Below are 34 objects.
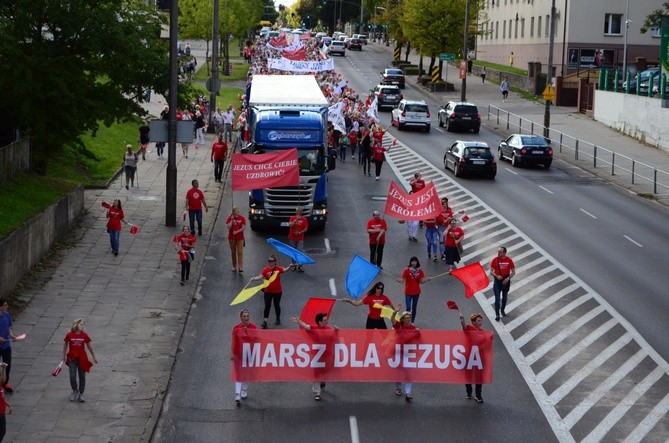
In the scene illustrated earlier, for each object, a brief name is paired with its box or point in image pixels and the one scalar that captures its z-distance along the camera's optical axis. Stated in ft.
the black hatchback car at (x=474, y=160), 146.51
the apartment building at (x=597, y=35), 272.92
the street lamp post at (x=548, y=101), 189.11
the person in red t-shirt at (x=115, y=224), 93.61
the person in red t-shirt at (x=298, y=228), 92.38
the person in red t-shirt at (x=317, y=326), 58.95
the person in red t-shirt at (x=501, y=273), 75.77
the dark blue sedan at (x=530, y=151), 160.15
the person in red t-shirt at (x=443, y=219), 96.27
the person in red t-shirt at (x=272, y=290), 71.97
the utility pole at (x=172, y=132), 108.17
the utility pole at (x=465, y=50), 243.40
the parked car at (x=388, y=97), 241.55
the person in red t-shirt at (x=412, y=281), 72.49
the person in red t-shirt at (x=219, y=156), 134.72
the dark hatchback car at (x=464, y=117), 202.49
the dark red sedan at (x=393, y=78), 290.56
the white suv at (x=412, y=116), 203.41
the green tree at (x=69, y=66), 106.42
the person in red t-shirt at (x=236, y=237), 89.35
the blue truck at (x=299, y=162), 105.50
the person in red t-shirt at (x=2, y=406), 47.09
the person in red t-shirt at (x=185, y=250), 84.74
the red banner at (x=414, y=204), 93.81
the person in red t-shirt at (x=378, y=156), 141.49
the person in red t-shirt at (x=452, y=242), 90.38
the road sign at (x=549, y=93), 185.78
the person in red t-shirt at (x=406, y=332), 59.00
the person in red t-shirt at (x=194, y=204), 100.73
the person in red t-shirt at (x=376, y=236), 90.07
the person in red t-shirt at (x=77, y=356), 57.47
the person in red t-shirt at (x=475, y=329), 59.06
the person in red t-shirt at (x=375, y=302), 63.77
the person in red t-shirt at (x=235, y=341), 58.18
